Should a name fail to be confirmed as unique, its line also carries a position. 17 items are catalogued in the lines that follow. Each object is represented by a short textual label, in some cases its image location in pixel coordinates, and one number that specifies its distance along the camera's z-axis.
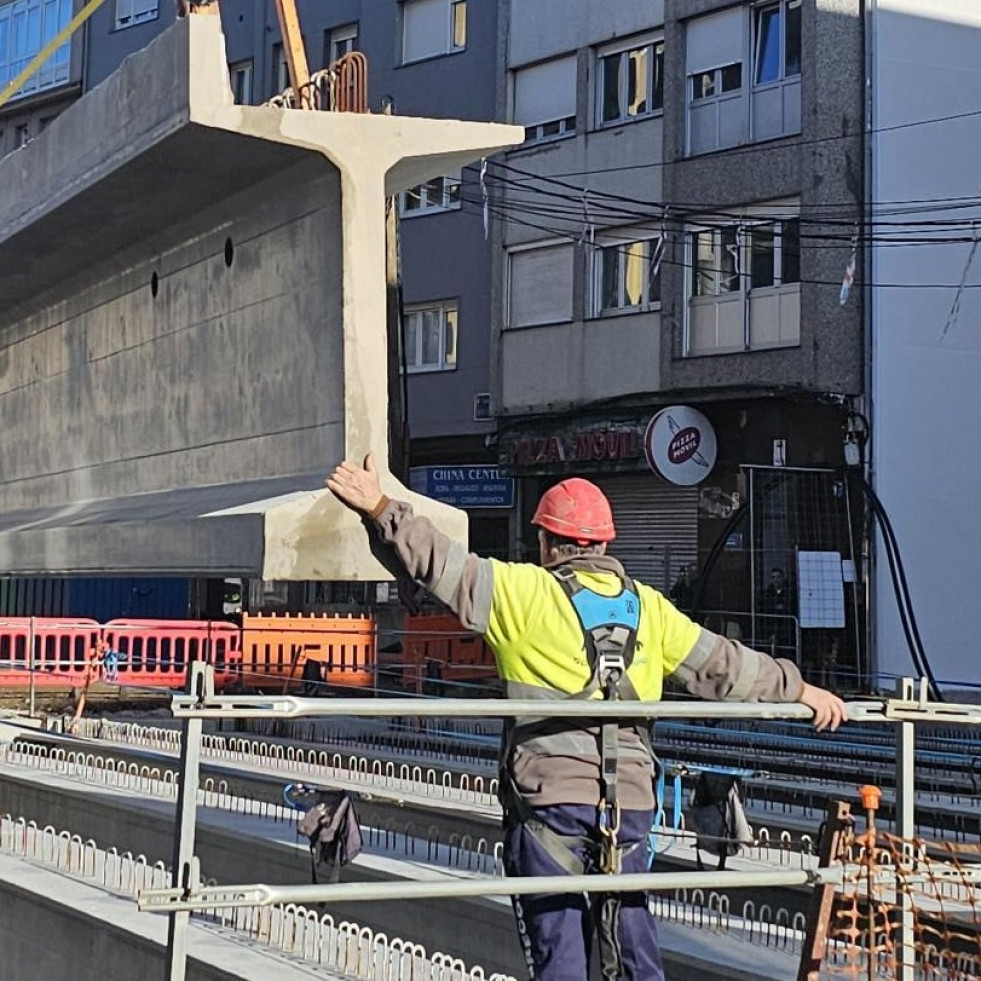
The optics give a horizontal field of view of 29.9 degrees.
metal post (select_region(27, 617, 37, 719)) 20.42
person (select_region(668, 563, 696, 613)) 27.20
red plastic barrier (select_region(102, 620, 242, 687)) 25.81
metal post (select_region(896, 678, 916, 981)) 5.45
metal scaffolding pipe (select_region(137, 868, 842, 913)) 4.75
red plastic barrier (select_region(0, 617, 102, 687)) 24.14
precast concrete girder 8.41
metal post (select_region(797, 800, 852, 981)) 5.70
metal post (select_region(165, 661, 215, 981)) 4.98
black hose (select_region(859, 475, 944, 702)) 25.22
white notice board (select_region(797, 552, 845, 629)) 25.05
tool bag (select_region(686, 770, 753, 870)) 9.75
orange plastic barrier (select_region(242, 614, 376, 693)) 23.48
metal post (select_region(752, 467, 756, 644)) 25.20
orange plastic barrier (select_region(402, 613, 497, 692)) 22.66
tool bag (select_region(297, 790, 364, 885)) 9.30
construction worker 5.30
